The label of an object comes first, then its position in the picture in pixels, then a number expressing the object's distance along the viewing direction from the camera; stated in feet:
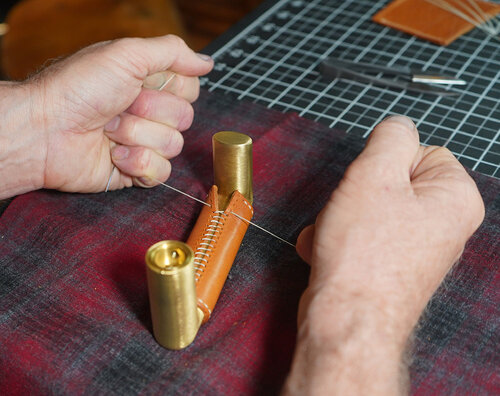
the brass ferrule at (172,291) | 2.31
